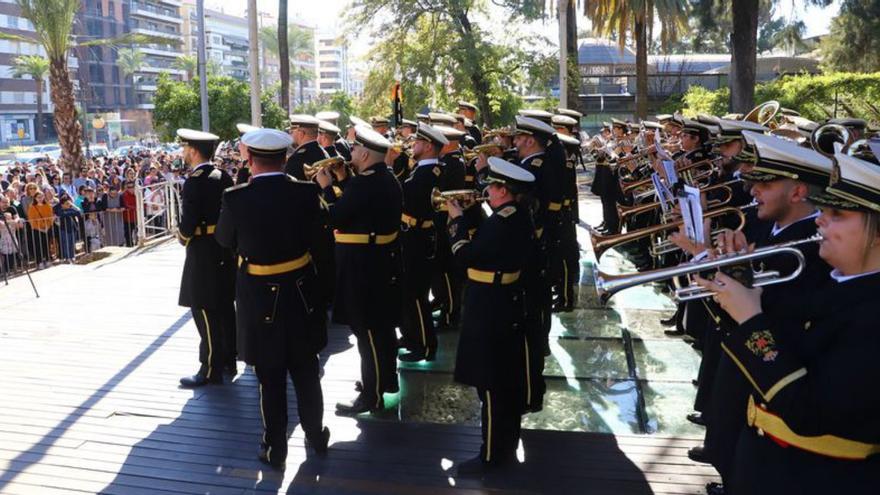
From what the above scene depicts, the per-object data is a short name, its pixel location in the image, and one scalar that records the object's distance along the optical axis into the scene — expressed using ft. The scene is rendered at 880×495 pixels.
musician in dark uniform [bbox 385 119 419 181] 24.57
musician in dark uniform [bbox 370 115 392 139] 30.72
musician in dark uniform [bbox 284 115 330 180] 22.76
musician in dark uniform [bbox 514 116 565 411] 16.46
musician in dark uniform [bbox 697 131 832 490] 9.59
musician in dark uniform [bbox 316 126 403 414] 17.99
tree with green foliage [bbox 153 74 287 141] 80.38
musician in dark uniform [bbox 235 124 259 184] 23.07
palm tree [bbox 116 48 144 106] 261.65
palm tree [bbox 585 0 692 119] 75.46
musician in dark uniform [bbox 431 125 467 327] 24.13
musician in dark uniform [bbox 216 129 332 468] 15.37
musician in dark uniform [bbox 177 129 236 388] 19.61
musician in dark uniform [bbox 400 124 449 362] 21.52
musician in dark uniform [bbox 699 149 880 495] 7.31
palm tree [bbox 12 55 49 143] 178.81
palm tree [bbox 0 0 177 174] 66.59
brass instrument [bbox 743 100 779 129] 23.97
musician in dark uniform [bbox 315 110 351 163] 26.65
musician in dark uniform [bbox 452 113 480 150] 29.53
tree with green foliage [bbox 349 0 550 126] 83.87
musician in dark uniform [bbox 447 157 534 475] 15.12
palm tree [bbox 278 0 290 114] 74.23
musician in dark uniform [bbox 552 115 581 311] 26.18
